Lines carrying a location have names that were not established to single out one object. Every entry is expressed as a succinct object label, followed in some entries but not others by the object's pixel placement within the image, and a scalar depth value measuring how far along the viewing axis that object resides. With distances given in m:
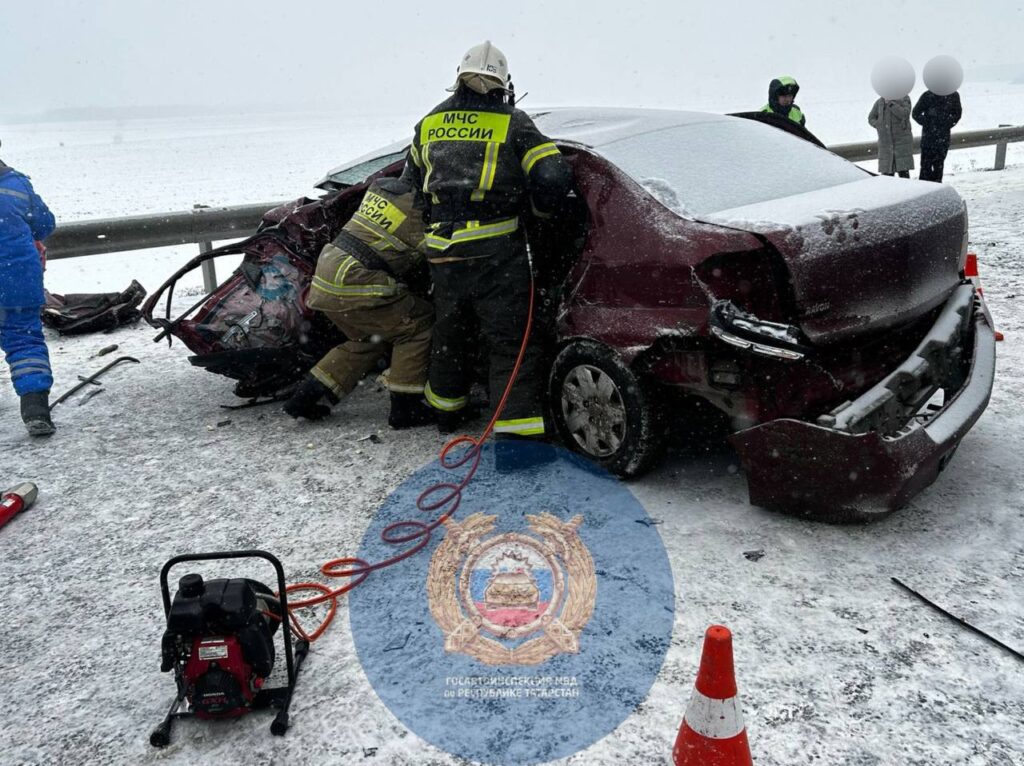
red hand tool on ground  3.66
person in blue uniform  4.61
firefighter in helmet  3.76
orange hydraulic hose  2.86
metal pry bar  5.29
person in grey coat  9.92
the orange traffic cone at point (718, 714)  1.99
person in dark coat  9.84
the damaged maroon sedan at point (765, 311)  2.94
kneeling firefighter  4.26
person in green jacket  7.59
